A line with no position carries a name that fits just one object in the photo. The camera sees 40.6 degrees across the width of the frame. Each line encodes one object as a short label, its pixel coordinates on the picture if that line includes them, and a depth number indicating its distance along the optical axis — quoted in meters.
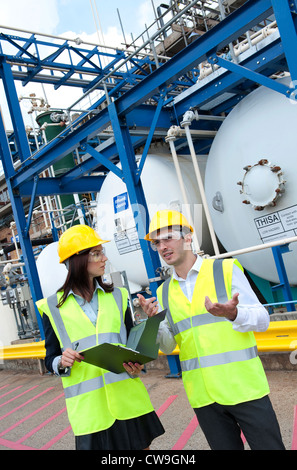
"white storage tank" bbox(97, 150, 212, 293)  5.99
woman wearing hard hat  2.11
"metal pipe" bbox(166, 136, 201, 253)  5.05
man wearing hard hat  1.92
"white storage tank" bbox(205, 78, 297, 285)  4.28
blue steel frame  3.89
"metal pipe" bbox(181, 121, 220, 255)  4.91
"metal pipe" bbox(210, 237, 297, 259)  3.99
